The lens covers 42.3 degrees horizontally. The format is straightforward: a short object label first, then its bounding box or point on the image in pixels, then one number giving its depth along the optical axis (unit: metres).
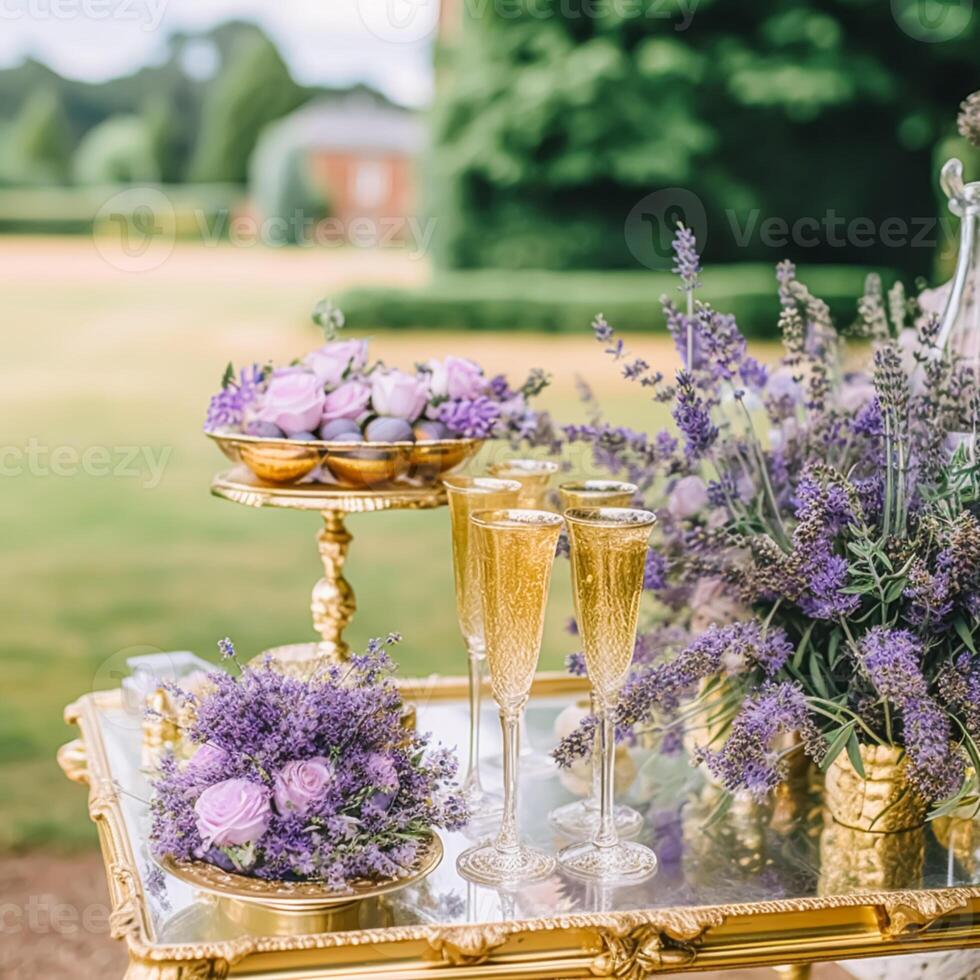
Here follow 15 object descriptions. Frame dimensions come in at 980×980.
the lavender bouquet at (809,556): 1.18
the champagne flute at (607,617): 1.09
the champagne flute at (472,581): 1.23
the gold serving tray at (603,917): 1.03
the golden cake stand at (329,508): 1.42
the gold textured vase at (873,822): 1.24
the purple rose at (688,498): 1.46
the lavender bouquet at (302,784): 1.06
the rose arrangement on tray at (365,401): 1.45
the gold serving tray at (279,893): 1.04
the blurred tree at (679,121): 6.29
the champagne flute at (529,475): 1.37
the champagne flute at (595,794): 1.27
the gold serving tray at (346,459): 1.42
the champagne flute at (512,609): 1.06
